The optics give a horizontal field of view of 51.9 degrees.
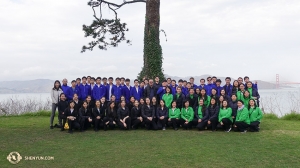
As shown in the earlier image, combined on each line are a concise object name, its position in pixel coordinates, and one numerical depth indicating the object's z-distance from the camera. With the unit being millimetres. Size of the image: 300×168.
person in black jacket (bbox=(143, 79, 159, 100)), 9367
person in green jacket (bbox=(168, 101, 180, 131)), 8742
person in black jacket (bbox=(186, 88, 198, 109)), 8977
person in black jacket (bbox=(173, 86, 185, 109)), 9023
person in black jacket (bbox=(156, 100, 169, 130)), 8719
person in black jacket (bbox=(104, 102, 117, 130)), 8586
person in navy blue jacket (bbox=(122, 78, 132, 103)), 9329
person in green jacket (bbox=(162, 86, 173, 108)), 9055
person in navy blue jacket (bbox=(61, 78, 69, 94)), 8922
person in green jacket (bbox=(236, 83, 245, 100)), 8774
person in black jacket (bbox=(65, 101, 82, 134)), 8250
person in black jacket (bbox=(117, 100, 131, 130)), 8562
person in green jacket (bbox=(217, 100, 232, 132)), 8320
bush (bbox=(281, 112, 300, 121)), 11195
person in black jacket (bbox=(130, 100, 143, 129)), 8711
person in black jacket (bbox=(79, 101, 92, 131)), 8409
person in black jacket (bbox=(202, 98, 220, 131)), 8438
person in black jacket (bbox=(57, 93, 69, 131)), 8539
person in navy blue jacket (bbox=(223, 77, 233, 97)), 9148
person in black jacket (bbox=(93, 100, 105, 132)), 8492
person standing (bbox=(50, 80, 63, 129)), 8703
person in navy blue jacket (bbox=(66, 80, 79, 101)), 8922
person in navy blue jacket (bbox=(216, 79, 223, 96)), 9188
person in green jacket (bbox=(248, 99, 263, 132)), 8211
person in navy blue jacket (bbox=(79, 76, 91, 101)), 9117
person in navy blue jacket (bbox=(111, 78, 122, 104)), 9211
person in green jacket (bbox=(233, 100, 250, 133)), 8188
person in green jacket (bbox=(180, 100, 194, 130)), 8672
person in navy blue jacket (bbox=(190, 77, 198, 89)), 9517
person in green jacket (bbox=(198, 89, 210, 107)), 8844
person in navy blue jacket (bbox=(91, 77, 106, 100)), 9172
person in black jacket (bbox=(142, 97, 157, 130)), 8617
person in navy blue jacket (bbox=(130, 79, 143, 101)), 9383
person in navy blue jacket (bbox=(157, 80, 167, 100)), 9281
